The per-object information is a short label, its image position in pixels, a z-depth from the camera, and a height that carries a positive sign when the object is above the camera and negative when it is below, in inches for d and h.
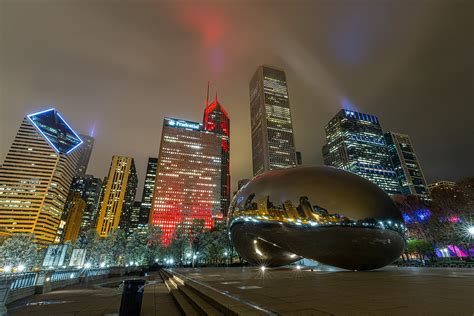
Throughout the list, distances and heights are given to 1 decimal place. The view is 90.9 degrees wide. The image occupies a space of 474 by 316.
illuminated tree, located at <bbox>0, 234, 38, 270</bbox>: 2460.6 +111.5
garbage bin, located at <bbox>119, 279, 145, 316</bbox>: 237.1 -33.0
